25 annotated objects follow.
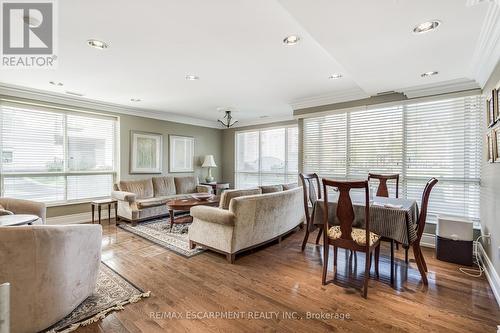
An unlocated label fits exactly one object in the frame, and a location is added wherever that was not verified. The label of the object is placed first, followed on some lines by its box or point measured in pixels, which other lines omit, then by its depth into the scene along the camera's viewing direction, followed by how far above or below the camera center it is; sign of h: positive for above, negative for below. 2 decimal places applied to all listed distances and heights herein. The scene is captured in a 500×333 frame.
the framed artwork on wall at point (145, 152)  5.74 +0.36
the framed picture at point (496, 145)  2.30 +0.21
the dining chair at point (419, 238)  2.48 -0.78
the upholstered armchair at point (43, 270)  1.58 -0.75
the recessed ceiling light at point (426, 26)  1.98 +1.19
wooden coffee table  4.26 -0.70
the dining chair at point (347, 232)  2.31 -0.71
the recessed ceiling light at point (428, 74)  3.09 +1.22
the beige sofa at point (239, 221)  3.01 -0.75
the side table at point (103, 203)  4.74 -0.73
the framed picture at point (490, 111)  2.51 +0.62
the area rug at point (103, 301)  1.88 -1.23
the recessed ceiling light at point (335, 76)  3.52 +1.34
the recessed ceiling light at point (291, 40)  2.42 +1.31
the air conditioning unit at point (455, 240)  3.04 -0.97
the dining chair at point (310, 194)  3.49 -0.44
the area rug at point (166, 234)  3.49 -1.19
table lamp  7.08 +0.10
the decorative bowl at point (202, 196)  4.76 -0.62
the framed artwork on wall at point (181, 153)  6.59 +0.37
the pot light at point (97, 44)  2.54 +1.33
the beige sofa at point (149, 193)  4.85 -0.64
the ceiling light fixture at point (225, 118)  5.63 +1.35
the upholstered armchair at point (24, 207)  3.06 -0.53
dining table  2.42 -0.57
